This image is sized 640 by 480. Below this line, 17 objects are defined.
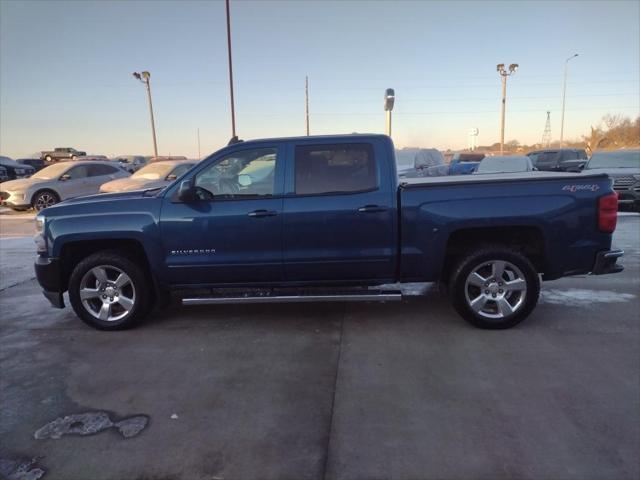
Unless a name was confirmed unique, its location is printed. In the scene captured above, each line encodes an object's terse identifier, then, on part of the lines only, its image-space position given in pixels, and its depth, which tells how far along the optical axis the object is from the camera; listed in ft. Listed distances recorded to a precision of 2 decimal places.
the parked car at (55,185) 47.98
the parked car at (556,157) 72.74
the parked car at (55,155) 120.91
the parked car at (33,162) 100.40
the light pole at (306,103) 131.75
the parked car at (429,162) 50.37
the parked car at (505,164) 43.52
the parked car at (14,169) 71.97
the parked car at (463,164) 70.42
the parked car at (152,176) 42.86
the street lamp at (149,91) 117.19
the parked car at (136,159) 128.92
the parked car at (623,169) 41.47
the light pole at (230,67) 72.38
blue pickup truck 14.67
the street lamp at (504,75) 110.01
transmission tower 265.42
